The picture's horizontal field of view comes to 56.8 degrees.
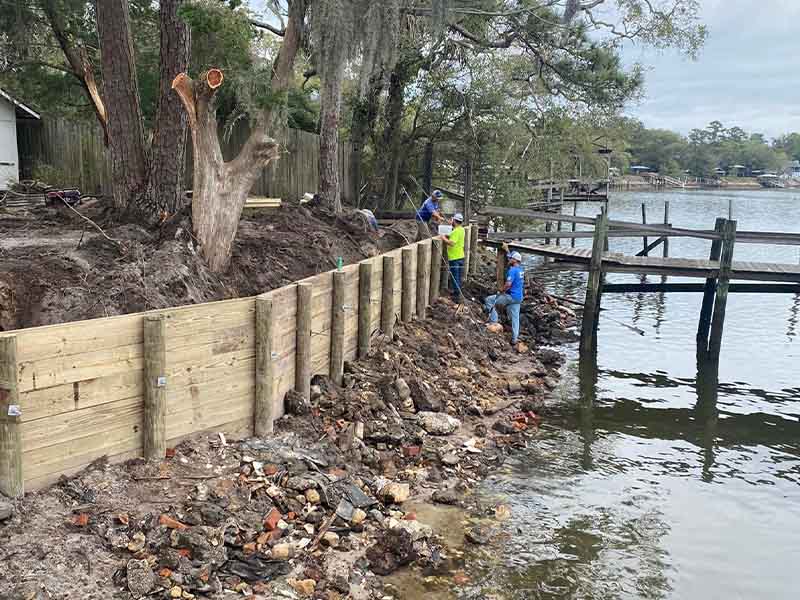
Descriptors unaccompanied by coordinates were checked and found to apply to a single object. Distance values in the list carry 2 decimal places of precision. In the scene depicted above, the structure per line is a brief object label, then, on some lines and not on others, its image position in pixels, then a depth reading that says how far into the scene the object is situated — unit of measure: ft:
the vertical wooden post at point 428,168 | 79.92
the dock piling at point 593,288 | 54.90
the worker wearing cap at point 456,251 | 54.24
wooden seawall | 18.24
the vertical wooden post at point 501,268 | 59.82
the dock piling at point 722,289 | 53.42
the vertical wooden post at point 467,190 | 76.59
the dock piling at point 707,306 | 57.41
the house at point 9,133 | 56.70
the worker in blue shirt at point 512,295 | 54.54
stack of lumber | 48.67
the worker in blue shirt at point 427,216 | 58.34
